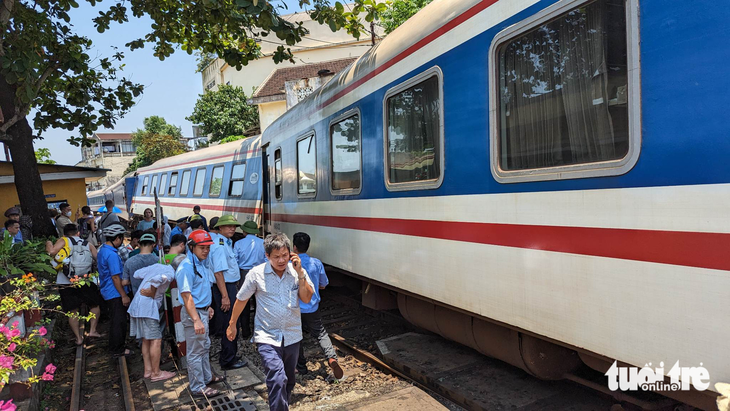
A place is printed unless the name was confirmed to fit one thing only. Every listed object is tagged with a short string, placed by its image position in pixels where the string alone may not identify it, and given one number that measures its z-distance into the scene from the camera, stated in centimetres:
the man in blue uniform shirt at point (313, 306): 530
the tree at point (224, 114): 3034
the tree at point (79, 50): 616
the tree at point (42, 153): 3669
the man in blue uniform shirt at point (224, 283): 556
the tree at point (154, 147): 4028
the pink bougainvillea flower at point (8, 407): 289
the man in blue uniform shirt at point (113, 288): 653
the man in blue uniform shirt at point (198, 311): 492
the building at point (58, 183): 1332
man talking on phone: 383
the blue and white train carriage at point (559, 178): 228
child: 544
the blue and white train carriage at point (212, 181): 1166
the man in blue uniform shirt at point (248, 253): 657
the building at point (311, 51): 3203
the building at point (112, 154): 6297
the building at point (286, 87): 2156
